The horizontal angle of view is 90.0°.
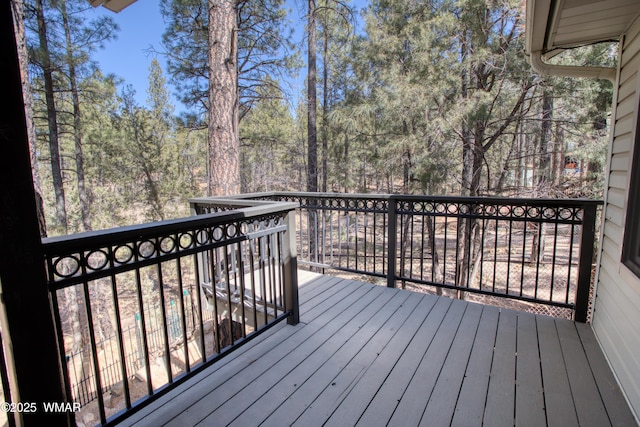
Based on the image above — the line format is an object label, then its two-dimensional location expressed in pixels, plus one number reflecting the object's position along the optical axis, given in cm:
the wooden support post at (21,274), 101
